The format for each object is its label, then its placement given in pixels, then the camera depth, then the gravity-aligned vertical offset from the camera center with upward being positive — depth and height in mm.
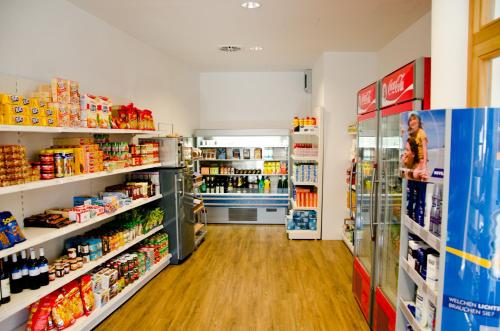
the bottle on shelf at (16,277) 2332 -974
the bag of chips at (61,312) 2581 -1402
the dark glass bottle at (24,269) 2402 -941
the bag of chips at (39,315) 2492 -1355
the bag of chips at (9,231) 2166 -603
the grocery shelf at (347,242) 4969 -1614
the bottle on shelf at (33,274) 2426 -991
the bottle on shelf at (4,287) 2160 -981
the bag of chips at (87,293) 2914 -1390
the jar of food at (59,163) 2598 -138
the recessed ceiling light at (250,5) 3331 +1524
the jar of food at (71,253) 2871 -981
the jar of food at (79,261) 2881 -1071
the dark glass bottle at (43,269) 2475 -978
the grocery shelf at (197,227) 5359 -1428
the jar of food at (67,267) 2756 -1080
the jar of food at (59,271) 2676 -1067
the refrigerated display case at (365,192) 2830 -494
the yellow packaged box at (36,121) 2334 +197
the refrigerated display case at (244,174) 6598 -628
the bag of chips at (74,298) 2758 -1360
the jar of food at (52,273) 2631 -1082
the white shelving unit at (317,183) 5543 -688
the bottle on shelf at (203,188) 6809 -929
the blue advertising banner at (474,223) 1357 -352
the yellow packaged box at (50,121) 2438 +204
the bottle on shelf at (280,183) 6992 -851
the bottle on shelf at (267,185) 6964 -889
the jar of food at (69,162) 2667 -136
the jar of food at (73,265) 2826 -1073
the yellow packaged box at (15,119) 2150 +192
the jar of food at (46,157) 2529 -87
